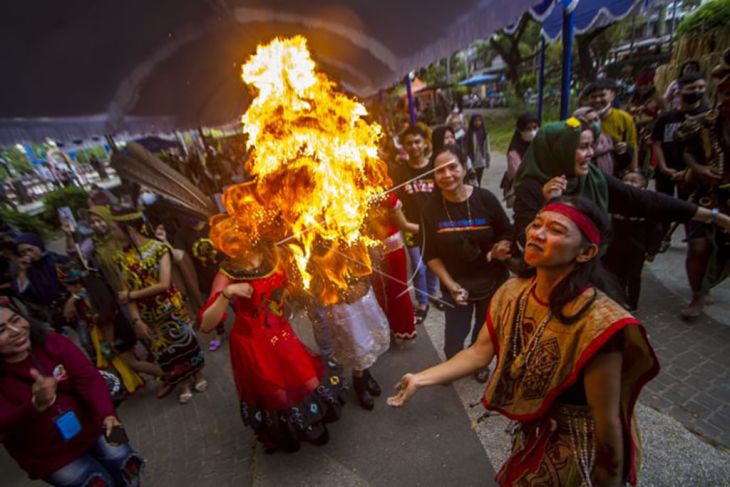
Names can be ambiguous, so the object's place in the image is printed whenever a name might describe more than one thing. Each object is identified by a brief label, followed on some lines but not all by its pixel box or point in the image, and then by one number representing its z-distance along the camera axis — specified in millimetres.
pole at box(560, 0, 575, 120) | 4368
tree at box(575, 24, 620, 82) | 20797
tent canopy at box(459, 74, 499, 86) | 39147
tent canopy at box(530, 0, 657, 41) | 7590
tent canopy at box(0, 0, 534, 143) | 2830
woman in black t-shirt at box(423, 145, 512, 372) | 3041
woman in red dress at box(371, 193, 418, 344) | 3883
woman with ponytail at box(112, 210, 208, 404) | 3789
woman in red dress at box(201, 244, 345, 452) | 2707
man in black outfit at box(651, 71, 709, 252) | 4461
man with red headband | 1518
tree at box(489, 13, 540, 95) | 27528
